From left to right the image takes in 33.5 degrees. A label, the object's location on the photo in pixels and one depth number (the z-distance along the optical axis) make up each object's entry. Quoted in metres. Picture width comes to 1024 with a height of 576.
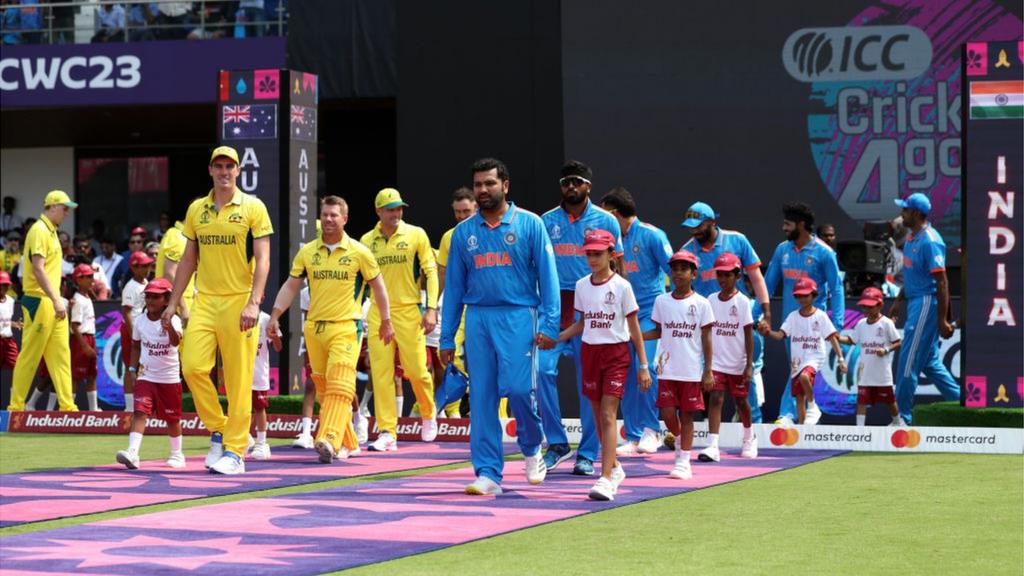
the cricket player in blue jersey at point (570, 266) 13.12
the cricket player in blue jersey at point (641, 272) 14.70
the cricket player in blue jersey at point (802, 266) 17.75
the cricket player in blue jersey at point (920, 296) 16.95
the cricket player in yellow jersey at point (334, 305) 14.45
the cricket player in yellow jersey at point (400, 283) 16.20
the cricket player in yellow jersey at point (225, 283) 13.29
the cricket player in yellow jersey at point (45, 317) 18.80
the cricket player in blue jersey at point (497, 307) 11.36
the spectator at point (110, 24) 28.27
